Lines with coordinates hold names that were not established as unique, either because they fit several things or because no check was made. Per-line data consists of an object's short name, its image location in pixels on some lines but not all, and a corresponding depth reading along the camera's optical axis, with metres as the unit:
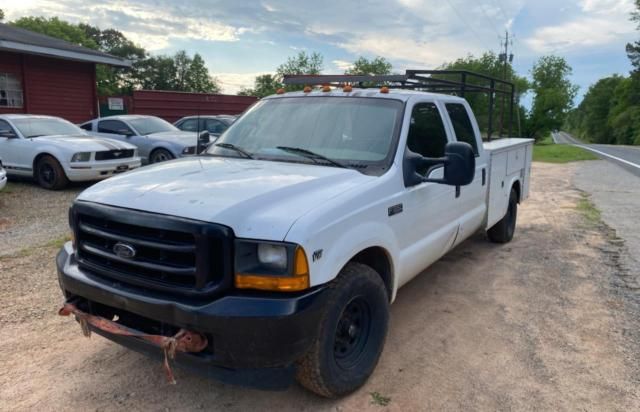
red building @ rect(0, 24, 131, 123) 15.72
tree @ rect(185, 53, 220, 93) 69.12
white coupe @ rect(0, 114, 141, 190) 9.33
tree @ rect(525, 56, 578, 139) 64.69
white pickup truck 2.47
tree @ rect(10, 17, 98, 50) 53.85
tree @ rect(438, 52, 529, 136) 62.12
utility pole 50.76
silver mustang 11.12
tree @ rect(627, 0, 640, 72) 68.56
